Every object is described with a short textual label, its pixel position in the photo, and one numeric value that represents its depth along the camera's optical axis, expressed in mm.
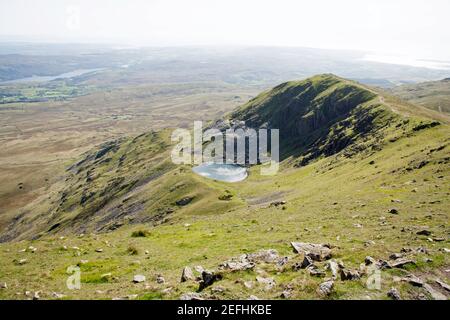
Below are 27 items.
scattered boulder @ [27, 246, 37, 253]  38150
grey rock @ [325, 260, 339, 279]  22938
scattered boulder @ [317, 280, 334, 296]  20594
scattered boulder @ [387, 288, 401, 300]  19727
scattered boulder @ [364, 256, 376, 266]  24281
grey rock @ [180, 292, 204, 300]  20795
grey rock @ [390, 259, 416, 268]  23312
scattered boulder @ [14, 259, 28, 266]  34000
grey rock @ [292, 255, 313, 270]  25302
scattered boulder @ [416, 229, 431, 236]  30162
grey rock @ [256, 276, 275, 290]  22256
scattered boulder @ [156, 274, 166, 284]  25855
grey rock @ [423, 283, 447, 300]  19817
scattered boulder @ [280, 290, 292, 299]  20641
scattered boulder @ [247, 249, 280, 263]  28344
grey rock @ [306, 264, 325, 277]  23375
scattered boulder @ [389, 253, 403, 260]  25041
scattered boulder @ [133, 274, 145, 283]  26547
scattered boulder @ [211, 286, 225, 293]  21719
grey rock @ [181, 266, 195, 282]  25397
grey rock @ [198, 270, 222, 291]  23353
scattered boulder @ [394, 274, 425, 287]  20859
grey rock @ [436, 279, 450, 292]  20766
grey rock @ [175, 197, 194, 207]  90875
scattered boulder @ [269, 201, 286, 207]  63066
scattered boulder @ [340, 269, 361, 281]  22062
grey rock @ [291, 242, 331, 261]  26973
